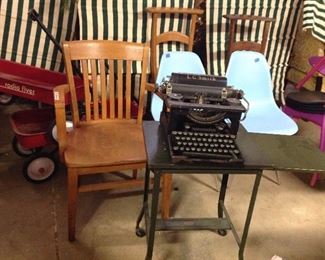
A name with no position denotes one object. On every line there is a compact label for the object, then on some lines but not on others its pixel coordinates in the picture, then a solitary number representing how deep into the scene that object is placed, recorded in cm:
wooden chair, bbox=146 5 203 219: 285
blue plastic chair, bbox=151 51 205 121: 256
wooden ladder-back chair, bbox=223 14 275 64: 300
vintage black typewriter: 149
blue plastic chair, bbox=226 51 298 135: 256
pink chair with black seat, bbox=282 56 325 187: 258
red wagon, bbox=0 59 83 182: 243
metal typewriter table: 148
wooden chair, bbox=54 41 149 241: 186
